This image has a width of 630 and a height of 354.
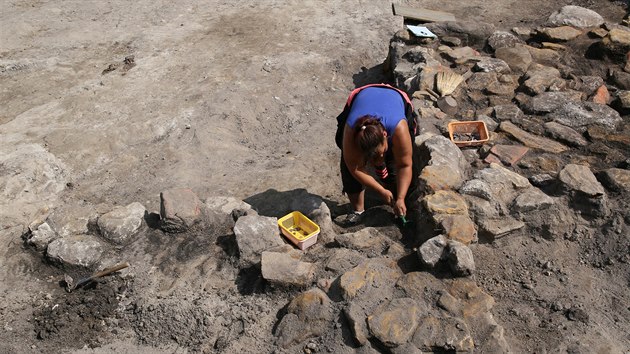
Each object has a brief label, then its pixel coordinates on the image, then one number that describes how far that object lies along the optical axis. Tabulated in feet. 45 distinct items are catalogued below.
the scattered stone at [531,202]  12.20
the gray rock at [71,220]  13.30
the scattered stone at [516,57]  18.62
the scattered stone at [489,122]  15.63
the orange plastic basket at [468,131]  15.16
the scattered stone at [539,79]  17.01
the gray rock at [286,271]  10.84
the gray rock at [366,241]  11.84
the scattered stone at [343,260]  11.05
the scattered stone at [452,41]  21.15
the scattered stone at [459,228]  11.43
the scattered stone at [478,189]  12.50
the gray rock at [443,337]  9.13
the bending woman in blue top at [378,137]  10.89
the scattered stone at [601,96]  16.31
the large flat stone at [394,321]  9.22
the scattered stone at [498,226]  11.77
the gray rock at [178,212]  12.89
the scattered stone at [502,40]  20.27
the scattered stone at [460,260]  10.37
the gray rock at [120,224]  13.07
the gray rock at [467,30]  21.33
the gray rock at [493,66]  18.29
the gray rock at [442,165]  12.92
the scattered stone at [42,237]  13.02
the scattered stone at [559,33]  20.13
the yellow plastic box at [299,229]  12.26
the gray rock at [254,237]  11.79
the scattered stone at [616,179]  12.48
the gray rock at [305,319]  9.74
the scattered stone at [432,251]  10.61
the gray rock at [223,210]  13.29
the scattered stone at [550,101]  16.13
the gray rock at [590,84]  17.04
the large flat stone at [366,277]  10.15
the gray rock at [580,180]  12.21
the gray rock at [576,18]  21.04
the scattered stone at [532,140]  14.58
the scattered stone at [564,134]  14.75
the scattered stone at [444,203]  12.05
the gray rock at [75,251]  12.52
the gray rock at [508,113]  15.94
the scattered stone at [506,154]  14.02
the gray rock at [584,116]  15.31
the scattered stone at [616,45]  18.35
